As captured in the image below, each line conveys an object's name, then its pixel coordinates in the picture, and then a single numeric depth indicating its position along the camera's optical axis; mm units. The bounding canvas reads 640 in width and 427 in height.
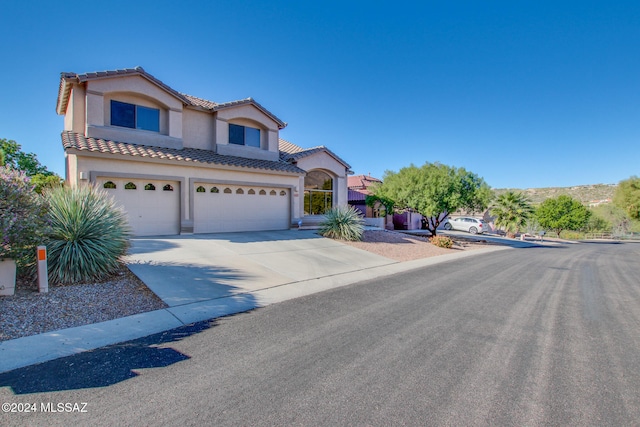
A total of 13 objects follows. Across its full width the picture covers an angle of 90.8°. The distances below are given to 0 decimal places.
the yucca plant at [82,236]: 7354
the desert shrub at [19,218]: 6402
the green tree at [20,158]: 30969
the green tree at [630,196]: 36031
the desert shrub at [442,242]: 20406
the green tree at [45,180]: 16300
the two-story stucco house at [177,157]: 13570
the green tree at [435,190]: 21562
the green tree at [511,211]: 34594
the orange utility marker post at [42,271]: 6594
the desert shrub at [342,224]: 17047
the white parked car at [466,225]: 34875
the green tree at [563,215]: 48688
